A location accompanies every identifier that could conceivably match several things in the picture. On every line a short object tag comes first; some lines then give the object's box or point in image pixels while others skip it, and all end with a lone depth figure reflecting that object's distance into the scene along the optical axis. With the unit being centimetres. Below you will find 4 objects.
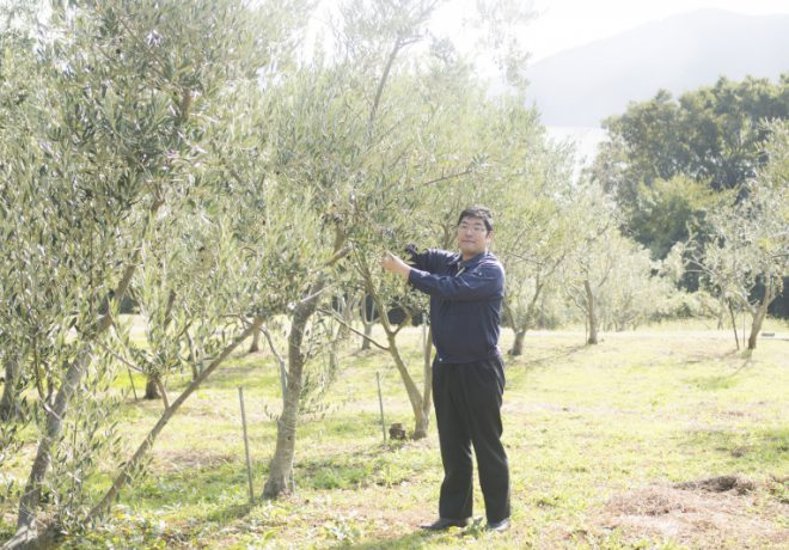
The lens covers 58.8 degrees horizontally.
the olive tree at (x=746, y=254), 2805
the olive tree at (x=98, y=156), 519
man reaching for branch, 668
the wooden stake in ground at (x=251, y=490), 894
